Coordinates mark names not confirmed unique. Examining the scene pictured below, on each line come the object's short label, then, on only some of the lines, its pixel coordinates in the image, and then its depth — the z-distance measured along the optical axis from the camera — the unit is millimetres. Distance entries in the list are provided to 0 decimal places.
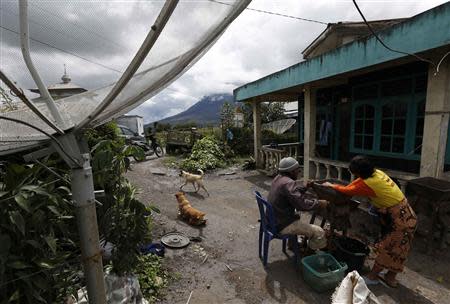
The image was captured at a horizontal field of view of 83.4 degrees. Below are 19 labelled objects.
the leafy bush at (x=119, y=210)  2523
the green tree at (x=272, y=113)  19094
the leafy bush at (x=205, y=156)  10384
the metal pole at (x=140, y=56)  1018
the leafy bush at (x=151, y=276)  2971
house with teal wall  3695
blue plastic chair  3398
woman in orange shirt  3000
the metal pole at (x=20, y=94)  1016
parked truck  13188
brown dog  5039
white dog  7188
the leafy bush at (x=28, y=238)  1574
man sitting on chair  3299
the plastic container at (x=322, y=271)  2971
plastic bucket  3268
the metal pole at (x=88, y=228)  1426
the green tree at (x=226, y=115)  13578
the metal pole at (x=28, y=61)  1228
